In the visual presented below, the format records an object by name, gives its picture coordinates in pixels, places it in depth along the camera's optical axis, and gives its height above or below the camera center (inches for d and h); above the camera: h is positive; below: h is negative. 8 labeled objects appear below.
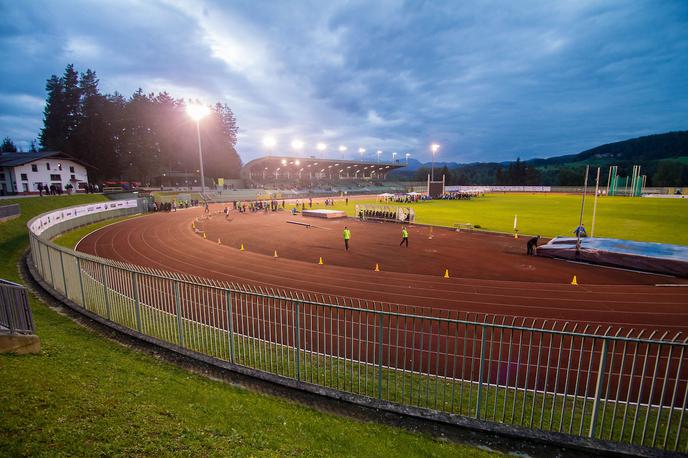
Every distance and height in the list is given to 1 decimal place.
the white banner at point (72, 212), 883.4 -111.6
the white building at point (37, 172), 1733.5 +48.4
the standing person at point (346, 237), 846.3 -144.9
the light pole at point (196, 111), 1889.8 +384.6
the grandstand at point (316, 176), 3419.5 +36.8
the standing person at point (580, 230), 717.5 -114.3
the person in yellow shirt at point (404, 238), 873.5 -156.0
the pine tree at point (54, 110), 2699.3 +560.7
